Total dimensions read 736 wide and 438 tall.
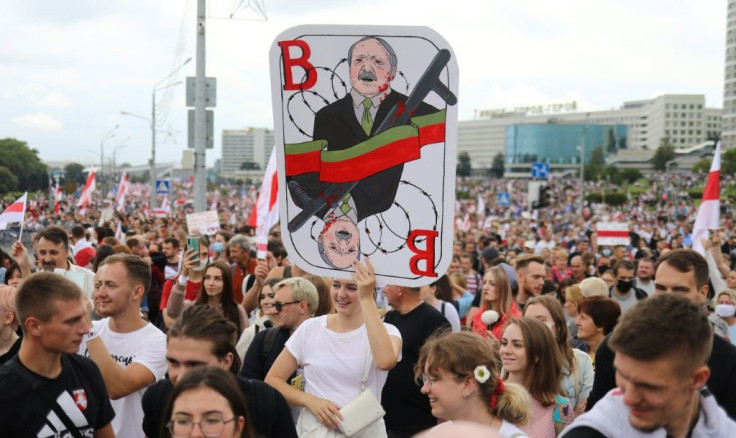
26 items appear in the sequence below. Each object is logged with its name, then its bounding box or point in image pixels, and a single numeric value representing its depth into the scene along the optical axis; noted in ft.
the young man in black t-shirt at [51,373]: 11.46
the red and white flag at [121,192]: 120.97
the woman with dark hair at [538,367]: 15.48
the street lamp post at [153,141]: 144.51
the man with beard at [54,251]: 24.97
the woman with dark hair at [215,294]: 22.79
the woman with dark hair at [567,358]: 16.97
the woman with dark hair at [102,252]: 30.76
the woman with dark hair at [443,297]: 20.89
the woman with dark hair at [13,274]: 25.41
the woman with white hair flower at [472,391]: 12.13
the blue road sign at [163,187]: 122.72
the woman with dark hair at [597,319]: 20.57
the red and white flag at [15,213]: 36.35
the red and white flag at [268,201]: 47.08
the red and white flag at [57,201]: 128.26
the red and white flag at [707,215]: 36.81
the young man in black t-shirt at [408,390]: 17.51
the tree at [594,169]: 415.03
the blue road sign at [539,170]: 142.72
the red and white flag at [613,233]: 55.72
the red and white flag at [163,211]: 116.06
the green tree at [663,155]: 274.30
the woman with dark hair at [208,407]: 9.67
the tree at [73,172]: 261.85
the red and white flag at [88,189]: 97.50
